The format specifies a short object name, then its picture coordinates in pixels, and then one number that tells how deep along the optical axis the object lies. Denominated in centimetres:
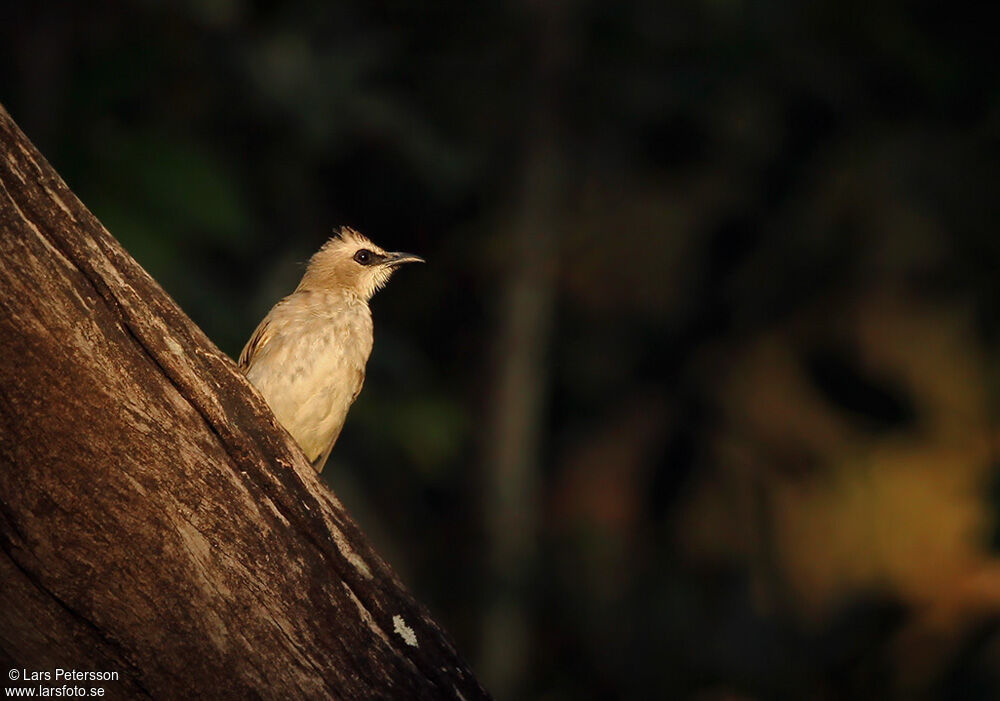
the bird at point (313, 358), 786
